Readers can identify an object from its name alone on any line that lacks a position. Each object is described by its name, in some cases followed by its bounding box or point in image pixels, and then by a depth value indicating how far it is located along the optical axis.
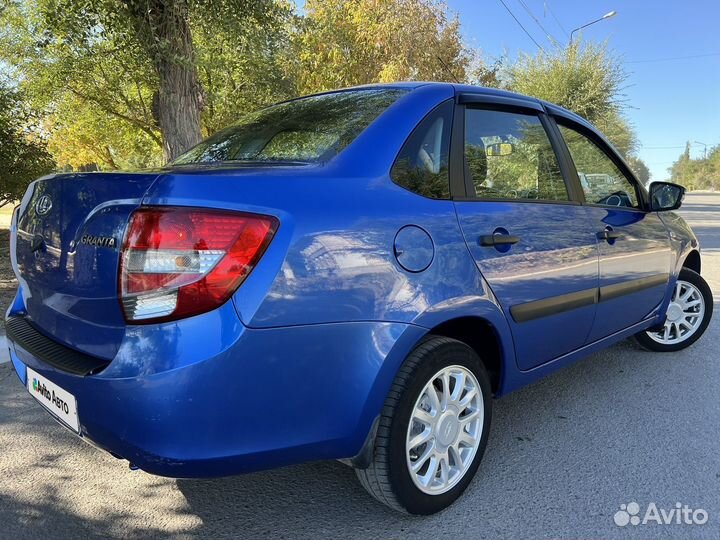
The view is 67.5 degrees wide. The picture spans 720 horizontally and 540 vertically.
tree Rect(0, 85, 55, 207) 9.68
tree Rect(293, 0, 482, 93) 13.95
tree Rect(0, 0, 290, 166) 5.89
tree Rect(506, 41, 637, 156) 19.58
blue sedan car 1.60
